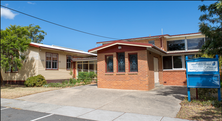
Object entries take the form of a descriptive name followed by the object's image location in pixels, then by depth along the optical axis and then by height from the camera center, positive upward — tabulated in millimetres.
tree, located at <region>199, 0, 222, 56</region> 8188 +1914
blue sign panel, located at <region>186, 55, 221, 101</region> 7918 -246
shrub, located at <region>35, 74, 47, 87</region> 16516 -1046
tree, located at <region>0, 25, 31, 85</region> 15250 +2400
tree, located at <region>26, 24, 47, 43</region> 41500 +9351
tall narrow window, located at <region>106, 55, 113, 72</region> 13688 +488
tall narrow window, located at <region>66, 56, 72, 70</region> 21094 +954
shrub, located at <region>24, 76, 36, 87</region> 16378 -1174
